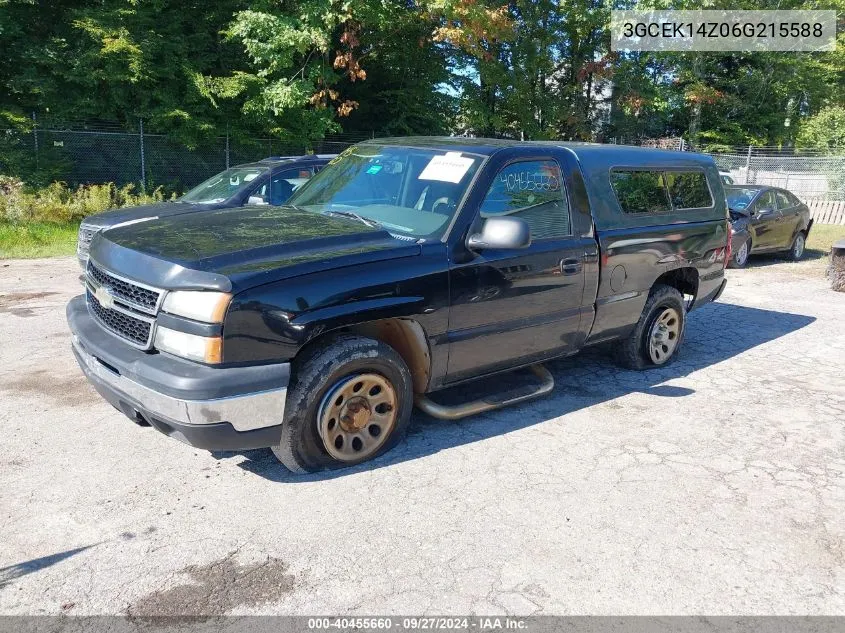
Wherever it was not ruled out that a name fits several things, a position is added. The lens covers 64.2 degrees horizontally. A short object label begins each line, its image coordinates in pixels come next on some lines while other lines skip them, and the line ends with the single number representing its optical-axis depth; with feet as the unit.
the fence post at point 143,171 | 53.20
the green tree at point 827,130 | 94.89
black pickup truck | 11.25
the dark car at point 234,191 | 27.37
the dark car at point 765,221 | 39.17
